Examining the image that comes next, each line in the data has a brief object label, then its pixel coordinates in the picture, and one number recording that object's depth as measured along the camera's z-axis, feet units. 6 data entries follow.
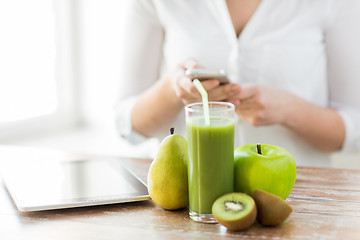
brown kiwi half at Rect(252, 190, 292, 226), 2.24
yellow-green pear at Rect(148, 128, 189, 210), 2.47
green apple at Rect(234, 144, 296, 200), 2.38
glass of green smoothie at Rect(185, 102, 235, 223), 2.29
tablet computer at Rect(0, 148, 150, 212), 2.60
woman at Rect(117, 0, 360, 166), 4.52
